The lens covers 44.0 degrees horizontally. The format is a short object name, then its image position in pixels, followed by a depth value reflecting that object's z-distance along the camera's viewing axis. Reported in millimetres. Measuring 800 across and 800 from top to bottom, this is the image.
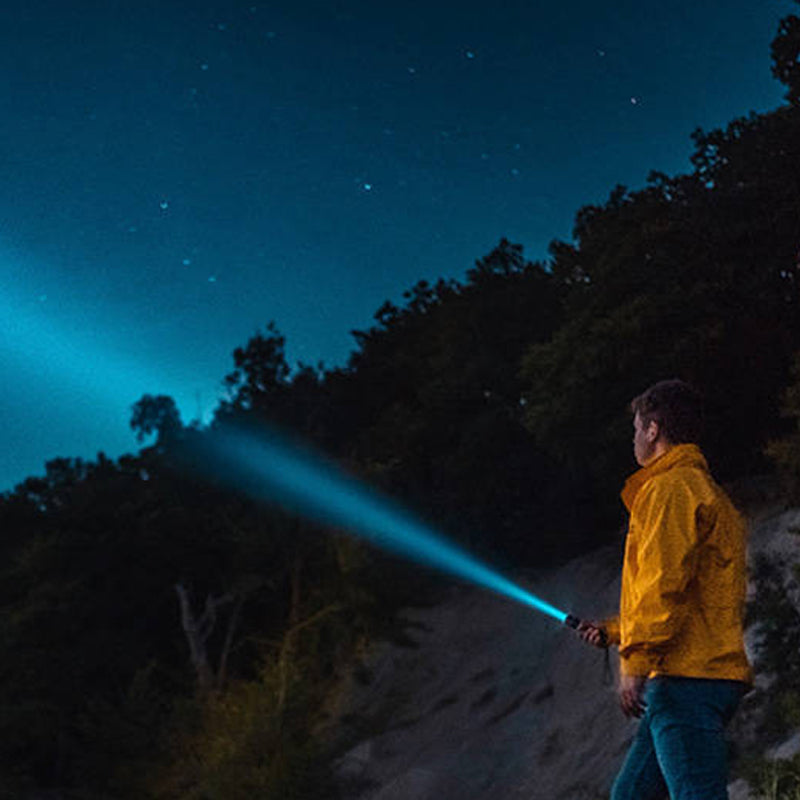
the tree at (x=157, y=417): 40531
